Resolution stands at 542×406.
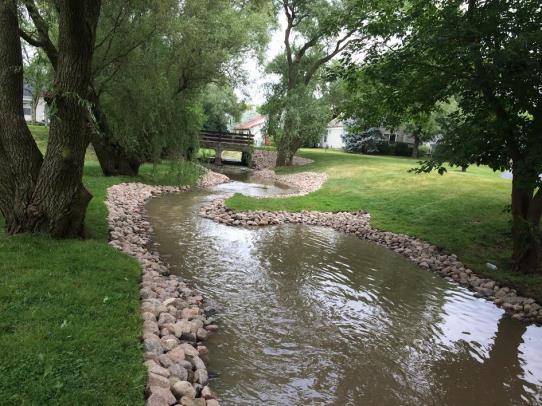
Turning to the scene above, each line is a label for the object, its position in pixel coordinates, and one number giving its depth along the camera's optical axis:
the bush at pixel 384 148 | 43.66
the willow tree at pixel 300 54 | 26.94
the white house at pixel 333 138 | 55.17
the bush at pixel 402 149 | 43.38
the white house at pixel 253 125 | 67.40
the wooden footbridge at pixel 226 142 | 35.09
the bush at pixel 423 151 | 43.09
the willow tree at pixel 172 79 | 16.08
